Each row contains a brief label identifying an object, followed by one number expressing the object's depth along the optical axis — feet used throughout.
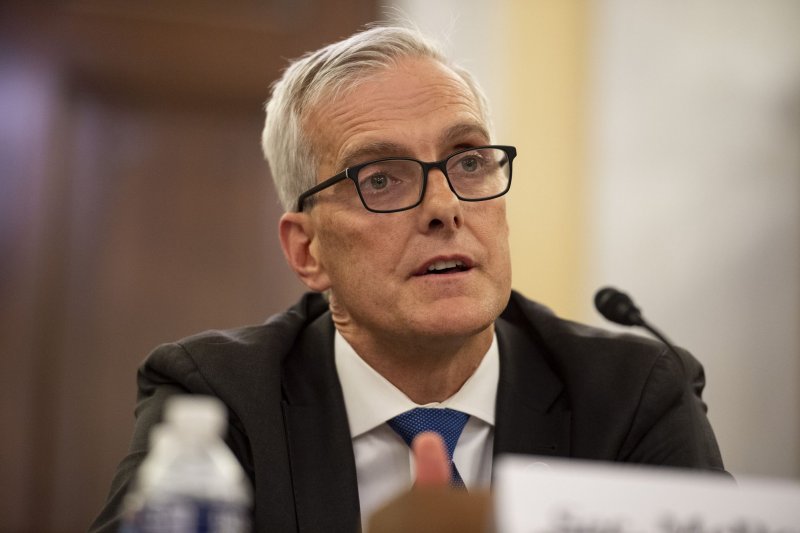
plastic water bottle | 6.19
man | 8.41
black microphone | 8.47
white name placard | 6.40
